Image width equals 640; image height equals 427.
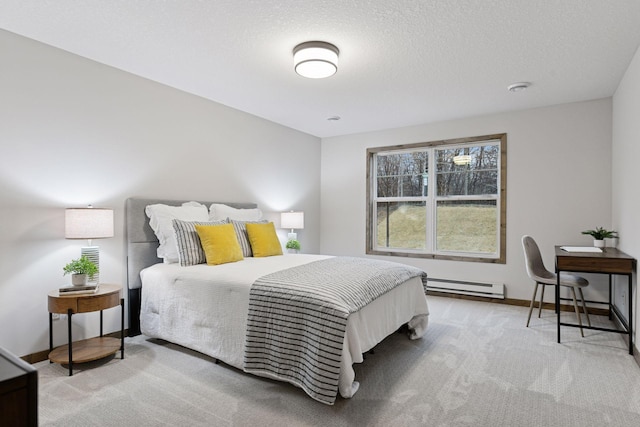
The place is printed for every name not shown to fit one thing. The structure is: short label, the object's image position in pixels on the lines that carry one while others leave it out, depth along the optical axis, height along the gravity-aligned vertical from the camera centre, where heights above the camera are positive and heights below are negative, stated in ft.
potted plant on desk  12.05 -0.89
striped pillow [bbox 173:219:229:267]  10.39 -0.98
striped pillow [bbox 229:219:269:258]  12.22 -0.90
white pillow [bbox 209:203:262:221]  12.98 -0.08
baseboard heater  15.07 -3.43
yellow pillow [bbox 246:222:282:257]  12.38 -1.05
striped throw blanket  6.68 -2.30
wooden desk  9.62 -1.53
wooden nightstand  8.30 -2.41
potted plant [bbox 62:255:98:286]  8.77 -1.46
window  15.84 +0.55
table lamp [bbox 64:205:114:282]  8.86 -0.32
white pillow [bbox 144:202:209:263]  10.84 -0.40
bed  7.11 -2.42
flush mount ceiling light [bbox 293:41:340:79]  9.11 +4.01
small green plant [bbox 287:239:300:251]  16.14 -1.55
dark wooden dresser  2.94 -1.56
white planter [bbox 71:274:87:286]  8.77 -1.68
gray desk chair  11.32 -2.18
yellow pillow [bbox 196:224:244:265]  10.52 -1.01
